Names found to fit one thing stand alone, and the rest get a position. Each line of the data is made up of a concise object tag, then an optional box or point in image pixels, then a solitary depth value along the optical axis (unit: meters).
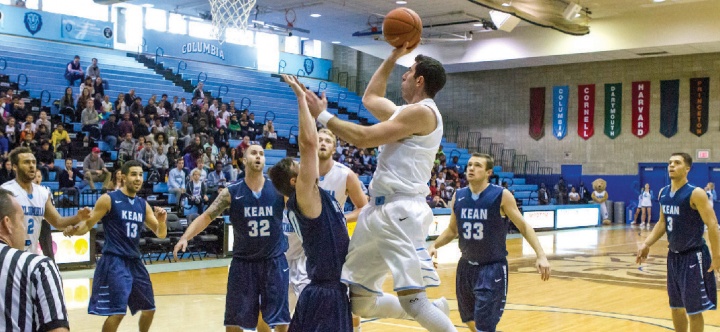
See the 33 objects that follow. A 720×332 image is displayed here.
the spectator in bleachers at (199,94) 22.05
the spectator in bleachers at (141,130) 17.48
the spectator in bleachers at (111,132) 17.33
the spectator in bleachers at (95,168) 15.08
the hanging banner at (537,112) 29.16
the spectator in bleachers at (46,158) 14.57
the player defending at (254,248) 5.81
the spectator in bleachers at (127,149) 16.39
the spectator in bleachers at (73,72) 20.81
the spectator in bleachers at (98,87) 19.31
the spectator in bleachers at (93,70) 20.94
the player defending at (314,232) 3.74
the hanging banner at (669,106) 26.34
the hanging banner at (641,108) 26.94
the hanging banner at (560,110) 28.64
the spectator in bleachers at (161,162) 16.52
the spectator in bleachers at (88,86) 18.27
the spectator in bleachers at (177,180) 15.44
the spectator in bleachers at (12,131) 15.19
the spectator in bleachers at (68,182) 14.03
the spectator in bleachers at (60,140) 15.78
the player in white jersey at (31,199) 6.50
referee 2.90
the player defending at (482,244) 5.94
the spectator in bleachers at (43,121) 15.88
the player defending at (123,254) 6.29
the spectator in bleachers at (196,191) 15.31
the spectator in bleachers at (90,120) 17.45
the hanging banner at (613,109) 27.50
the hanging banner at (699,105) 25.77
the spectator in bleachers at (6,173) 13.07
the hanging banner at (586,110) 28.08
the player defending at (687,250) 6.84
